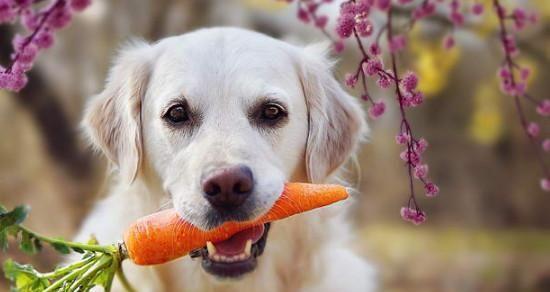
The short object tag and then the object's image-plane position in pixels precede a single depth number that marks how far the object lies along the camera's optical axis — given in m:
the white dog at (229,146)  0.80
